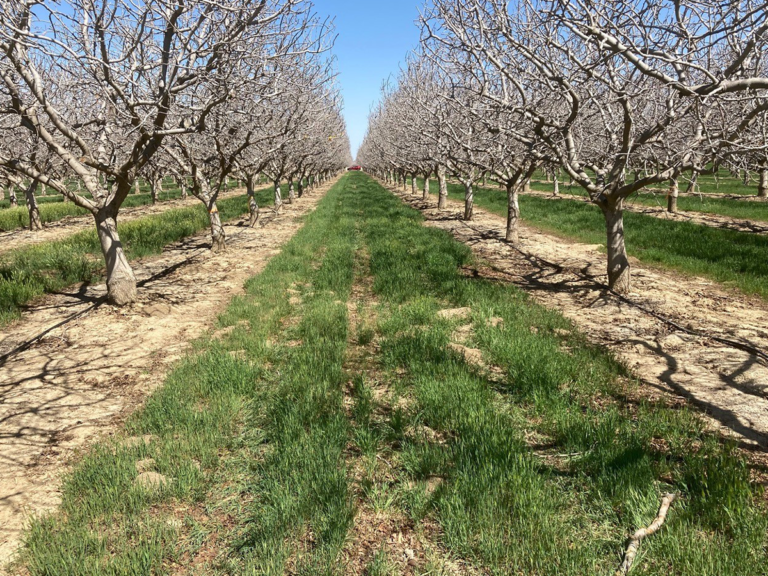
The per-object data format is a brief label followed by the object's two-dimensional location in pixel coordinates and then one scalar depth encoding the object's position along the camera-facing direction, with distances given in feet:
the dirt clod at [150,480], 8.80
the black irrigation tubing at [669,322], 15.03
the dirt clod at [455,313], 19.20
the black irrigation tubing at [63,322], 17.03
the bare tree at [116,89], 17.17
